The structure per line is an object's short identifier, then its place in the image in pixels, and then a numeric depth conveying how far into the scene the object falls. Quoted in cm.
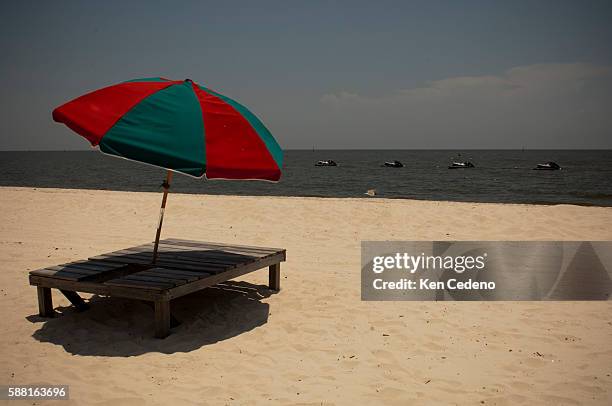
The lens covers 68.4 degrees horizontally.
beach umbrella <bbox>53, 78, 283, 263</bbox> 398
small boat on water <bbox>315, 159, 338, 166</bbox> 9398
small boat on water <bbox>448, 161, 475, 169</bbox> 8259
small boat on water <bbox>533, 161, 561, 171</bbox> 7512
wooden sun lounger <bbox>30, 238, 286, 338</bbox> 458
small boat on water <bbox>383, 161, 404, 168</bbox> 8924
